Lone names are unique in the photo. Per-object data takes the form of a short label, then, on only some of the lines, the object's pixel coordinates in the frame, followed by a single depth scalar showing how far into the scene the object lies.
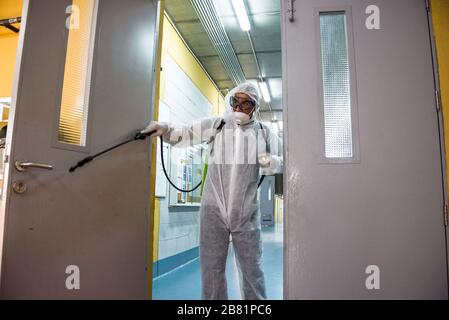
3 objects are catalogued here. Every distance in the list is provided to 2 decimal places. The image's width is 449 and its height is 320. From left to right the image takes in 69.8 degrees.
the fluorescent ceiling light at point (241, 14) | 3.40
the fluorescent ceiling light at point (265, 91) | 6.06
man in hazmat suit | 1.97
